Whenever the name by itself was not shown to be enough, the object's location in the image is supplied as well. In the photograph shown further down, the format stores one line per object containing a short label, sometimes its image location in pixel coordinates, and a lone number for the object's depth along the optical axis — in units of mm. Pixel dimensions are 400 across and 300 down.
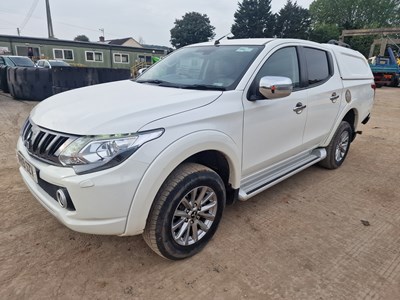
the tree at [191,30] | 58597
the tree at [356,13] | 55562
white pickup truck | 1945
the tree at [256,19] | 50375
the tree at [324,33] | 47688
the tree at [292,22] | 49000
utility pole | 39656
